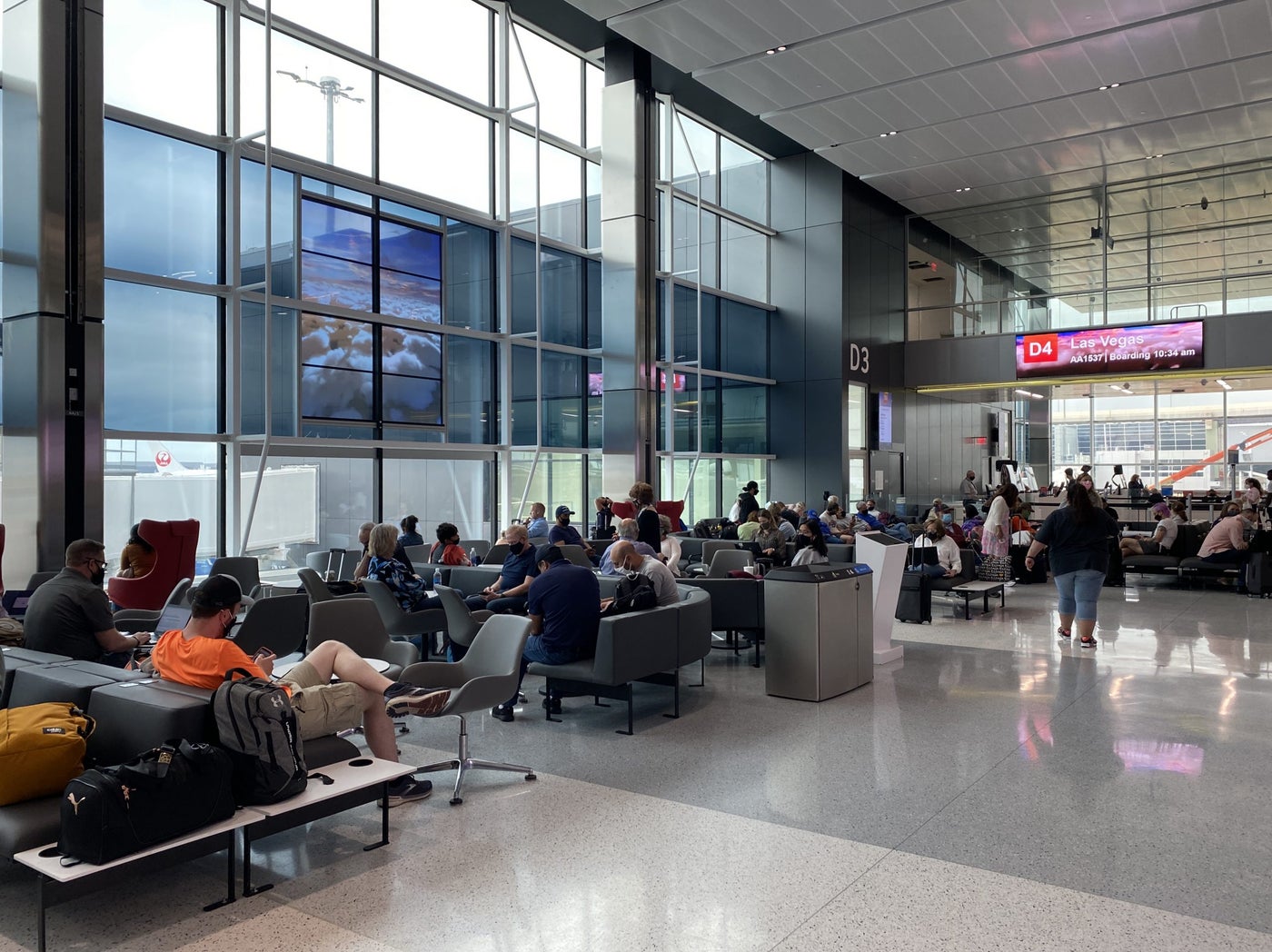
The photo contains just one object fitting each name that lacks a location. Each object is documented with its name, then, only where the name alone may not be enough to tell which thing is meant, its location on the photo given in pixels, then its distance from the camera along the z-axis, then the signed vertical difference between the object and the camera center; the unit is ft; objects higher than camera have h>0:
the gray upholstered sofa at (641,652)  18.35 -3.51
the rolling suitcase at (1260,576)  38.78 -4.01
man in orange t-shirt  12.33 -2.90
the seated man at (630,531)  25.63 -1.28
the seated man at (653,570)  20.57 -1.91
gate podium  26.48 -2.72
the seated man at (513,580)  23.84 -2.42
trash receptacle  21.36 -3.46
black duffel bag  9.80 -3.44
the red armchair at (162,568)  24.85 -2.24
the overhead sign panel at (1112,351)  57.00 +8.43
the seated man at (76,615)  16.06 -2.18
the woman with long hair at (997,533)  37.65 -2.12
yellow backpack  10.72 -3.06
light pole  36.70 +15.76
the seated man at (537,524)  37.27 -1.53
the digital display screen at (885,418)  68.49 +4.91
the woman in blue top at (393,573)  22.58 -2.15
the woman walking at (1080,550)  28.32 -2.13
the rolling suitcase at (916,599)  33.06 -4.13
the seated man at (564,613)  18.94 -2.61
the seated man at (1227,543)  39.68 -2.72
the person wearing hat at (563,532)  32.19 -1.62
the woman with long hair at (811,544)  27.17 -1.83
